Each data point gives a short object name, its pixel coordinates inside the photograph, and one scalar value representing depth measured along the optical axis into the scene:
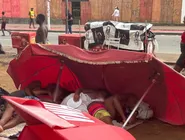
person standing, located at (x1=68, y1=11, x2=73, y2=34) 21.79
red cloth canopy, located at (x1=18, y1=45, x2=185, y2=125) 4.64
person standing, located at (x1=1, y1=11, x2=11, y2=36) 21.08
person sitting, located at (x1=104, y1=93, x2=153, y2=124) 5.46
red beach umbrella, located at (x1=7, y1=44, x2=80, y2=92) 5.93
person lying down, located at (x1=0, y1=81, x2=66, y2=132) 5.20
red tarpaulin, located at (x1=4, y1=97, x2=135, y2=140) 2.30
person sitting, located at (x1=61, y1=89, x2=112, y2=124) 5.22
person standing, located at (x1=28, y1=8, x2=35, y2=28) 26.29
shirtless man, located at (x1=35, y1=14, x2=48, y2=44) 9.64
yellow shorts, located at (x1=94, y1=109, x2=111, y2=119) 5.20
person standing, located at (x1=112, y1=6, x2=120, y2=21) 26.22
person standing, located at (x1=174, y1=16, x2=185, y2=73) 7.51
